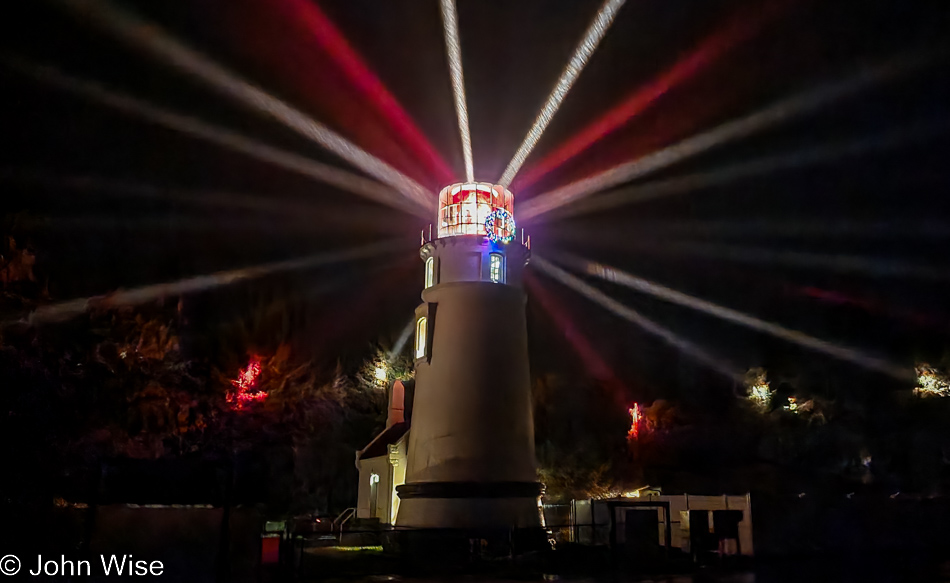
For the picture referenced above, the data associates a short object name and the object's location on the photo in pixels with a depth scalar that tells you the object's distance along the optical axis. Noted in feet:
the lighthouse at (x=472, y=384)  64.59
